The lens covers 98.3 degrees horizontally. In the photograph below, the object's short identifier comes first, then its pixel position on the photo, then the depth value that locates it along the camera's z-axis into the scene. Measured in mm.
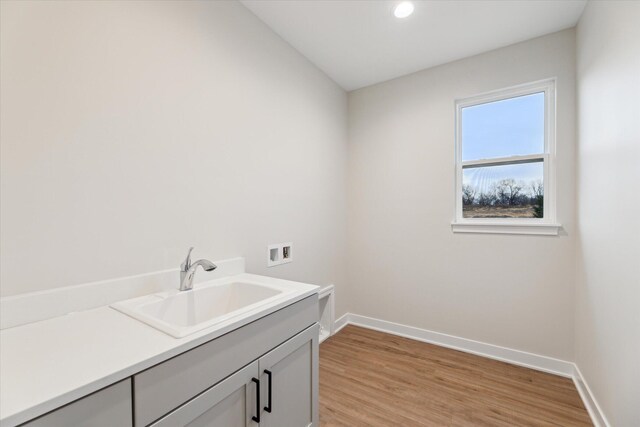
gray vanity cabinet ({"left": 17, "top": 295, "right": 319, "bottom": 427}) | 684
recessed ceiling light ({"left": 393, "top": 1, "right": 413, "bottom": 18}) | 1816
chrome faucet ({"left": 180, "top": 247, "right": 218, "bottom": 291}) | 1356
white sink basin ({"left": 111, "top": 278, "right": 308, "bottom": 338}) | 983
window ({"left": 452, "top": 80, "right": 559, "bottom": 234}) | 2201
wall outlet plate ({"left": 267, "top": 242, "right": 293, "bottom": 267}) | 2040
